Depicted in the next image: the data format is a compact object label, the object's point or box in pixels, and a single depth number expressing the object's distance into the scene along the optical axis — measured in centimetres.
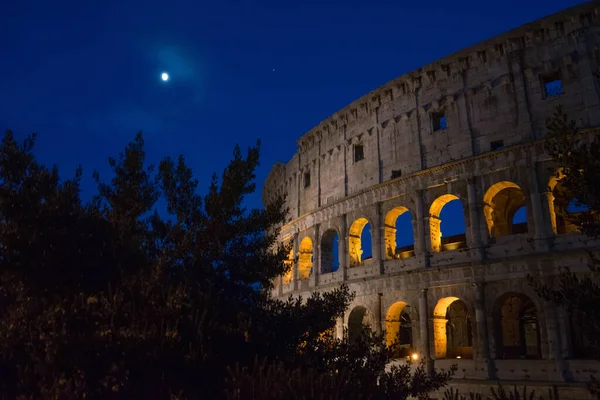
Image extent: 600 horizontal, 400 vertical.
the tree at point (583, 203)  886
